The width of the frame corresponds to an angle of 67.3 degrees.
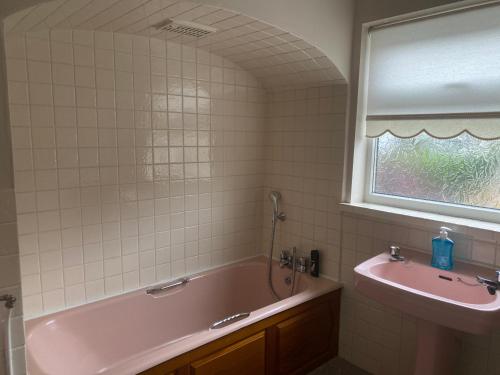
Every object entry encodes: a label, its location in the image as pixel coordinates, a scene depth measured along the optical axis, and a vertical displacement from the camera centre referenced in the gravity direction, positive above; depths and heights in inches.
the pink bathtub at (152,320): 69.8 -40.4
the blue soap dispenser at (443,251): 72.2 -20.6
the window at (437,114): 71.7 +6.2
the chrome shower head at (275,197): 107.0 -15.8
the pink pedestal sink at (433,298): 56.9 -26.0
